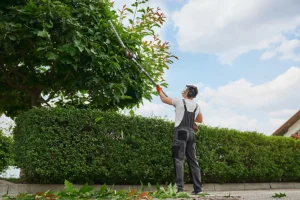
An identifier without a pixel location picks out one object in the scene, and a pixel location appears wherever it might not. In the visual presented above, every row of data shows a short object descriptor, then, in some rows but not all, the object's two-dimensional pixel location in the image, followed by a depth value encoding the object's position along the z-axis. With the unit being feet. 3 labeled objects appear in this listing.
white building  92.87
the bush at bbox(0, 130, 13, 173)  47.29
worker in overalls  30.42
